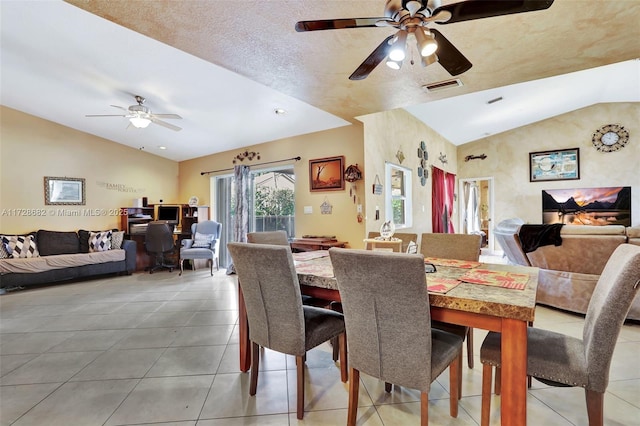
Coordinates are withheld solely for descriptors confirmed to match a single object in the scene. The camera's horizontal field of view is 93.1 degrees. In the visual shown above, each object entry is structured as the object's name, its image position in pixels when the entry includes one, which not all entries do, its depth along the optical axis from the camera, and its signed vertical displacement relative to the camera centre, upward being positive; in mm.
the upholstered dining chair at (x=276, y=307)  1592 -512
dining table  1192 -383
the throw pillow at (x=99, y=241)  5331 -433
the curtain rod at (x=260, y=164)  4793 +916
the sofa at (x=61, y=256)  4461 -628
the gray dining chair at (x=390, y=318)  1210 -448
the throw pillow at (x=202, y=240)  5824 -468
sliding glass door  5750 +274
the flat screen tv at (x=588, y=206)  6312 +160
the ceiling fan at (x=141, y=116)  3683 +1247
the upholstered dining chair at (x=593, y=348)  1162 -628
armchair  5625 -489
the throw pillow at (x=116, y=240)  5539 -429
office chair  5543 -400
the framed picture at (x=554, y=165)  6719 +1098
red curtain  6207 +303
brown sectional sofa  2805 -466
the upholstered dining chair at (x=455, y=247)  2159 -264
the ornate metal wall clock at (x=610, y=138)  6352 +1599
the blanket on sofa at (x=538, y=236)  3078 -235
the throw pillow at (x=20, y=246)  4574 -438
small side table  2506 -250
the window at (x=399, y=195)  4754 +321
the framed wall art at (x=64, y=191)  5207 +462
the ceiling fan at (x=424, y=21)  1376 +950
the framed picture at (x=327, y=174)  4270 +600
